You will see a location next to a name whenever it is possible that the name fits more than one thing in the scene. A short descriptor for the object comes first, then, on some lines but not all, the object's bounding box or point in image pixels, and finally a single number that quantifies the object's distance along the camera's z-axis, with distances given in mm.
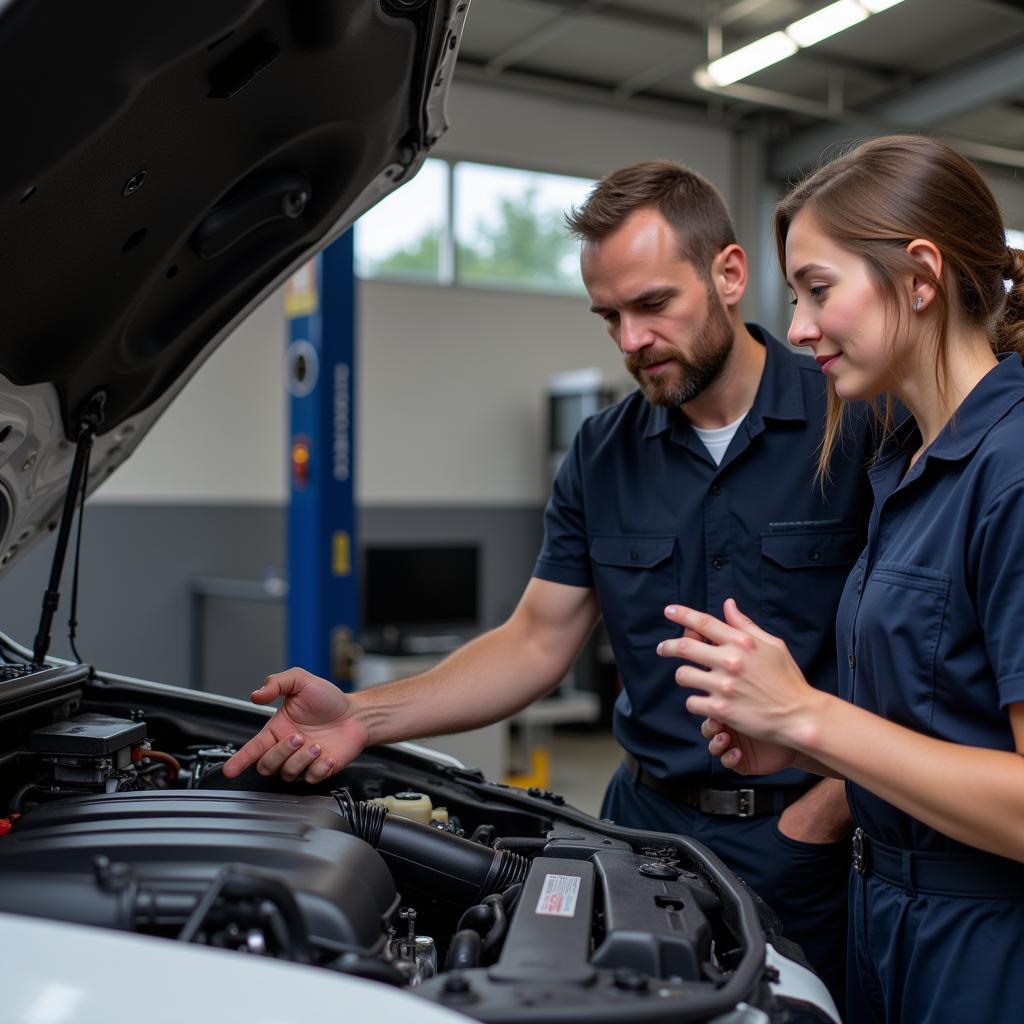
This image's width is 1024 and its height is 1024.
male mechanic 1703
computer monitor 5996
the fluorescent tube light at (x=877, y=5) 5272
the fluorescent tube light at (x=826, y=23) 5323
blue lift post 4262
